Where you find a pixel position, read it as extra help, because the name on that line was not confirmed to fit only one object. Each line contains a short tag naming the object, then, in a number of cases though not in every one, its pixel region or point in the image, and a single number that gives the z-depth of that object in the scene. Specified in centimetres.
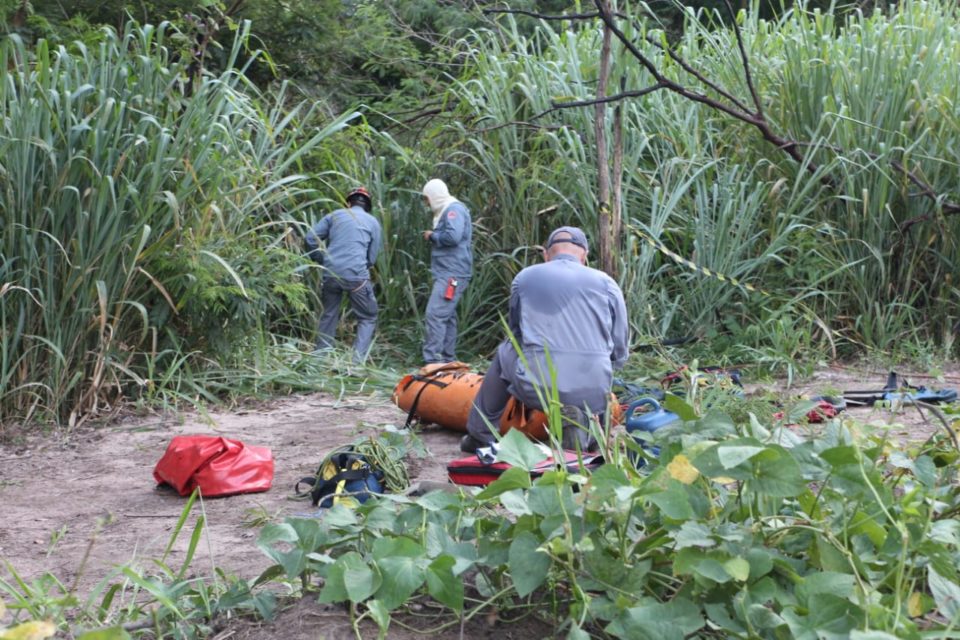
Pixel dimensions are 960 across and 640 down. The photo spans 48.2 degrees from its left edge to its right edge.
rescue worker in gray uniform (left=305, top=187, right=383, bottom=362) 828
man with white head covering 817
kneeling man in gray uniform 476
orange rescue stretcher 549
